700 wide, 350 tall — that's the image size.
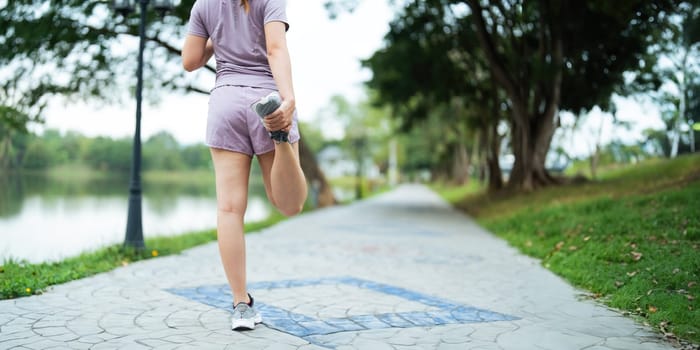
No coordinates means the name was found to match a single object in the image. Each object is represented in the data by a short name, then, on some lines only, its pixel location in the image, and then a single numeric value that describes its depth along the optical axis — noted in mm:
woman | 2941
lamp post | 6414
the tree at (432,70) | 17672
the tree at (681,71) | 10039
